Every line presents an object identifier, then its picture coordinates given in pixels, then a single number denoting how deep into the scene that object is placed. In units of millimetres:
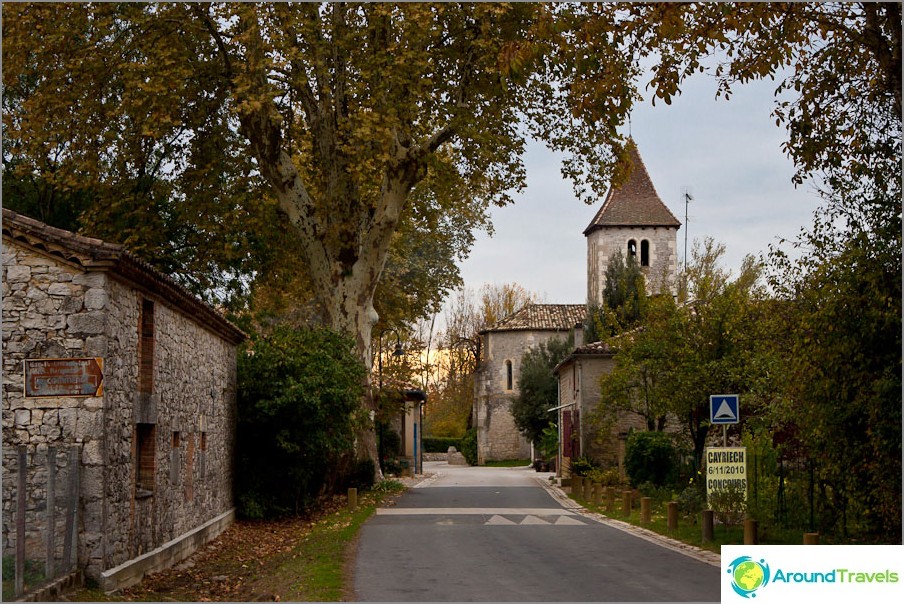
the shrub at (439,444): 70312
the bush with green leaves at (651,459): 28250
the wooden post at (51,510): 10695
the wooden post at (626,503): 22484
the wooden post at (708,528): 16469
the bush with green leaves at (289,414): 21672
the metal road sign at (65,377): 12031
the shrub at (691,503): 20312
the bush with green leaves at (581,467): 34719
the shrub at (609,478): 31725
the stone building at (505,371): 65938
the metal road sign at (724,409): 17656
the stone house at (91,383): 11945
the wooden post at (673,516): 18441
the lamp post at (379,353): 36875
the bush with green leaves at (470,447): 65188
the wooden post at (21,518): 10039
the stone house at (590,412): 35938
